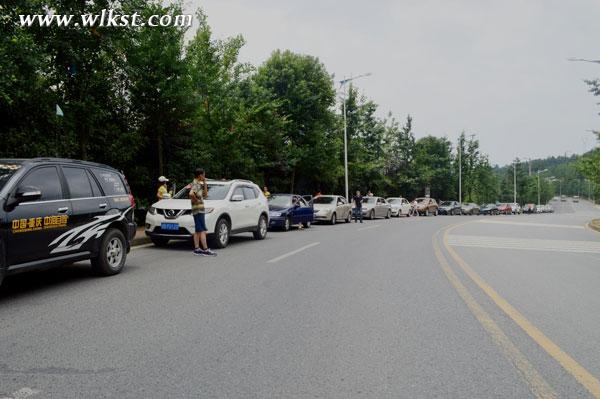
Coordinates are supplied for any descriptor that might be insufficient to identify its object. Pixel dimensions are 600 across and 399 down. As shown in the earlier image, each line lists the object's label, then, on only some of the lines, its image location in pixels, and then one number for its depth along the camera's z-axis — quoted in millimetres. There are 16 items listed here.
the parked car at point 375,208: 30766
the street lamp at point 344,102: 32750
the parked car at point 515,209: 67312
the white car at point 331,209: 23366
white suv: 11016
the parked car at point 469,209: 52906
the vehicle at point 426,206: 43719
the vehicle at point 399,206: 37812
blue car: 18094
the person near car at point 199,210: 9898
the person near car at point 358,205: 25578
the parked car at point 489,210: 57781
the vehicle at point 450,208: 48469
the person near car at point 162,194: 14431
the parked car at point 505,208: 62422
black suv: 5863
